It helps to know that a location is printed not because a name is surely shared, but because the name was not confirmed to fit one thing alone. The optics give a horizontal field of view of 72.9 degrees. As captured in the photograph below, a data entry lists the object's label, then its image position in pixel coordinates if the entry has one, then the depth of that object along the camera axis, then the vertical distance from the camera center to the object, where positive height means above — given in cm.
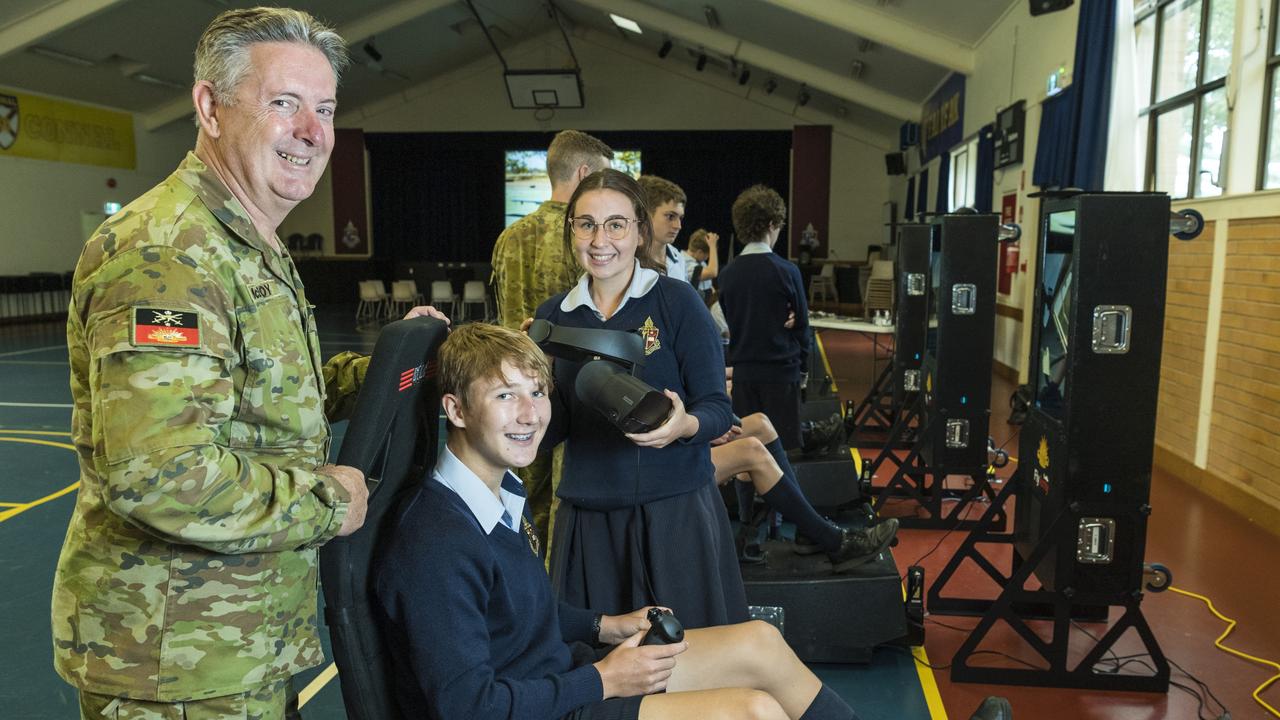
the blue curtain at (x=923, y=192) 1446 +136
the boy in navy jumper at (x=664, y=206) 365 +27
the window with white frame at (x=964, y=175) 1095 +133
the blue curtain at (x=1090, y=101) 604 +124
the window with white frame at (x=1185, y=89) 516 +123
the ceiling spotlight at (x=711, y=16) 1291 +387
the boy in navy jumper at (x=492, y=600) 132 -53
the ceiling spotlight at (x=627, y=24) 1585 +459
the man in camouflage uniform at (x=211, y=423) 102 -20
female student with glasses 195 -42
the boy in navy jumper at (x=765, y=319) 403 -22
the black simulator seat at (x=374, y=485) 122 -33
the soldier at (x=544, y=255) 277 +5
